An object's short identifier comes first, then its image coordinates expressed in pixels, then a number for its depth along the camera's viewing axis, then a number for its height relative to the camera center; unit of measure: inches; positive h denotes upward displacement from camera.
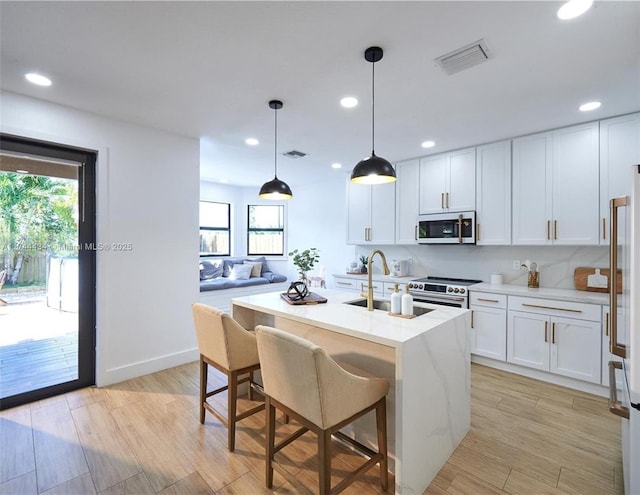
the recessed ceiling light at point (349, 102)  103.0 +49.4
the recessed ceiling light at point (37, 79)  89.4 +49.3
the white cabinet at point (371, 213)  181.0 +20.8
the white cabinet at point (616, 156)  111.3 +33.6
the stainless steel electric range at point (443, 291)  140.9 -20.5
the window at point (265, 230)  279.6 +15.5
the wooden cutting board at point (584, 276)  124.0 -11.9
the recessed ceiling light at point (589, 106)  105.2 +49.0
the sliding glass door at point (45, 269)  105.0 -8.2
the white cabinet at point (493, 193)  139.9 +25.0
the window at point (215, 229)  259.8 +15.8
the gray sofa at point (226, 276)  221.6 -22.9
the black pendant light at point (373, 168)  78.5 +20.9
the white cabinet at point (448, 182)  150.5 +33.4
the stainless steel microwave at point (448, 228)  149.0 +9.9
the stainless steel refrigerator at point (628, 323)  47.9 -13.3
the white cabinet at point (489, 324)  131.3 -33.3
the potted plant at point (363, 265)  203.0 -11.5
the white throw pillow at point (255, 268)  256.3 -17.3
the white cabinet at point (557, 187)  120.4 +25.0
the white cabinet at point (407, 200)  170.1 +26.4
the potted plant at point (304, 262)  98.9 -4.7
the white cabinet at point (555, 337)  111.3 -34.1
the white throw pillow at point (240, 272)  247.0 -20.0
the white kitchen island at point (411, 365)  63.6 -28.0
